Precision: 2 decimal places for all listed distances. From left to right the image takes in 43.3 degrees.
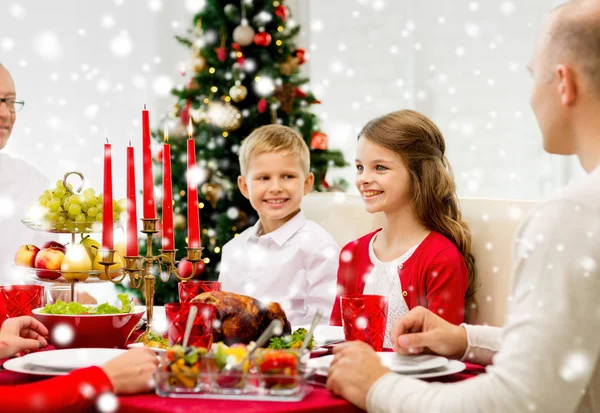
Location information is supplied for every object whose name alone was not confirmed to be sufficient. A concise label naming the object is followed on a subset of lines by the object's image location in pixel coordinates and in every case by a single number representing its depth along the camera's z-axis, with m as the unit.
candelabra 1.62
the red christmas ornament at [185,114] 4.20
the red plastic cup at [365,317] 1.55
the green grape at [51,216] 1.90
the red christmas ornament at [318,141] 4.21
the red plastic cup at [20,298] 1.79
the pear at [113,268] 1.83
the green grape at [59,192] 1.97
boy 2.84
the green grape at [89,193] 1.94
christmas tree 4.15
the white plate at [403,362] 1.39
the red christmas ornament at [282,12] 4.27
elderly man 3.19
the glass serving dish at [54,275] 1.81
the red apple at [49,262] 1.83
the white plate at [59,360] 1.39
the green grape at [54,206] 1.91
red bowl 1.63
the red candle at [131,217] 1.59
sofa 2.13
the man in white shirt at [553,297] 1.12
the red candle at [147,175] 1.62
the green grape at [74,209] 1.90
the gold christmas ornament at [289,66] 4.24
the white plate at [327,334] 1.71
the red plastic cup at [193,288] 1.78
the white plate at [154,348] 1.49
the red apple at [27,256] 1.87
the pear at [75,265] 1.79
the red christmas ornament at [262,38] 4.15
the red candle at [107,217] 1.60
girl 2.35
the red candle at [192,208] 1.69
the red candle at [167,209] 1.70
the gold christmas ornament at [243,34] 4.14
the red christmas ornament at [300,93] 4.28
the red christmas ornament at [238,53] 4.17
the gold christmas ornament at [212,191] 4.16
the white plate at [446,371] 1.38
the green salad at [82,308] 1.66
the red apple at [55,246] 1.91
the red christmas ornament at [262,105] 4.11
